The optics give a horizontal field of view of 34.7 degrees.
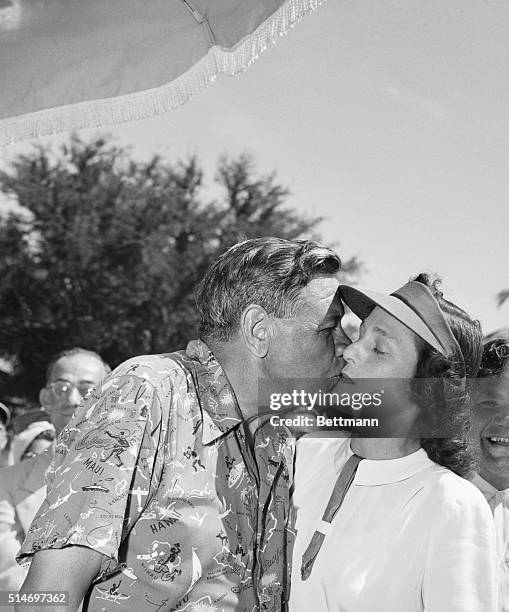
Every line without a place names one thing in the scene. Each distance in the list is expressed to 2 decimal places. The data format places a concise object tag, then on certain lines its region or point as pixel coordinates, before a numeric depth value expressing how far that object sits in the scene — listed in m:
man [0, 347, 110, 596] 4.07
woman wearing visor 1.90
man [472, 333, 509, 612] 3.16
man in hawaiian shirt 1.81
